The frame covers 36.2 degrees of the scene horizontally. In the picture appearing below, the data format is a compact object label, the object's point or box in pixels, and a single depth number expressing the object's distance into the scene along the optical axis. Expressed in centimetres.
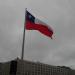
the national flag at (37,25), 1949
